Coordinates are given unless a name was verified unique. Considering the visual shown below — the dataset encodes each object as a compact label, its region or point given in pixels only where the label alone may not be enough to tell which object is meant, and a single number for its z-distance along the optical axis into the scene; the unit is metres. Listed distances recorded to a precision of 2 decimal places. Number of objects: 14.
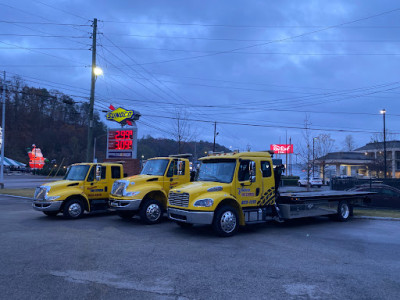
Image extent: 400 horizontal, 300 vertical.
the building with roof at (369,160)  51.53
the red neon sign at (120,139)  22.75
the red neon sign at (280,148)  65.18
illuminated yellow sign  23.49
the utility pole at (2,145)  28.03
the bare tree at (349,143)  70.19
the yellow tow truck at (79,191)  12.08
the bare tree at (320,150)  29.63
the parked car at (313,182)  40.88
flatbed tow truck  9.03
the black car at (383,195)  15.82
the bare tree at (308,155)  28.32
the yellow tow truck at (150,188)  11.09
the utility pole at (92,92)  20.61
